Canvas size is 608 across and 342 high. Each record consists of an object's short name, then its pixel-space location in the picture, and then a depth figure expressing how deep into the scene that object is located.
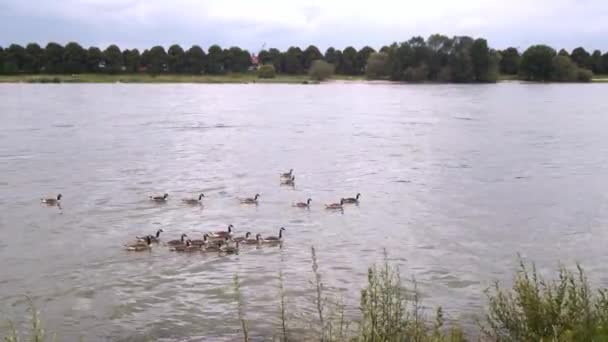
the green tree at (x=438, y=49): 132.25
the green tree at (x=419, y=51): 133.00
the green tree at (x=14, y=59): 148.12
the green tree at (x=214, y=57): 162.71
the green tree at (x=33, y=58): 152.12
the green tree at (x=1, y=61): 148.12
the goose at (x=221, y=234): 17.81
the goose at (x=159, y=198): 23.38
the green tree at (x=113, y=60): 155.12
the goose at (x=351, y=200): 23.17
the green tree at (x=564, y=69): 137.75
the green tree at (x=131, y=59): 158.25
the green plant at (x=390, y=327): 7.43
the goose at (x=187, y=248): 17.06
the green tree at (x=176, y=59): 159.88
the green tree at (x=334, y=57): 174.12
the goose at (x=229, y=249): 17.14
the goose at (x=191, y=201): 22.94
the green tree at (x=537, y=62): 137.25
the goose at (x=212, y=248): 17.12
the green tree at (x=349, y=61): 172.12
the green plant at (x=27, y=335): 11.52
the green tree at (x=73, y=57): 154.00
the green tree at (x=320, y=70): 156.38
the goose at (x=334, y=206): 22.48
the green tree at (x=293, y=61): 170.39
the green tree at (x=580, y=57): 156.38
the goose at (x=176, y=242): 17.33
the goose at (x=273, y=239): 17.91
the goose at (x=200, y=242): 17.16
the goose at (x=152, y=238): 17.61
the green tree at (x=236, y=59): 165.62
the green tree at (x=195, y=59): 160.62
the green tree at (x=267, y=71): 160.00
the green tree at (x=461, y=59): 131.00
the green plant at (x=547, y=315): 7.91
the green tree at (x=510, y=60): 156.38
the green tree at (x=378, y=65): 144.25
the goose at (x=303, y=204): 22.78
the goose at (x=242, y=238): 17.78
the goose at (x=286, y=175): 28.10
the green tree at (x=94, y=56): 154.62
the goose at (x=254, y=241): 17.88
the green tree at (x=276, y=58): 172.88
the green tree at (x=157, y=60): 158.25
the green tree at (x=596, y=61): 158.25
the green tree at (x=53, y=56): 153.50
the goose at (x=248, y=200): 23.01
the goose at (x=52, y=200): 22.69
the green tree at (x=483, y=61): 130.50
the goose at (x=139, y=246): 17.06
